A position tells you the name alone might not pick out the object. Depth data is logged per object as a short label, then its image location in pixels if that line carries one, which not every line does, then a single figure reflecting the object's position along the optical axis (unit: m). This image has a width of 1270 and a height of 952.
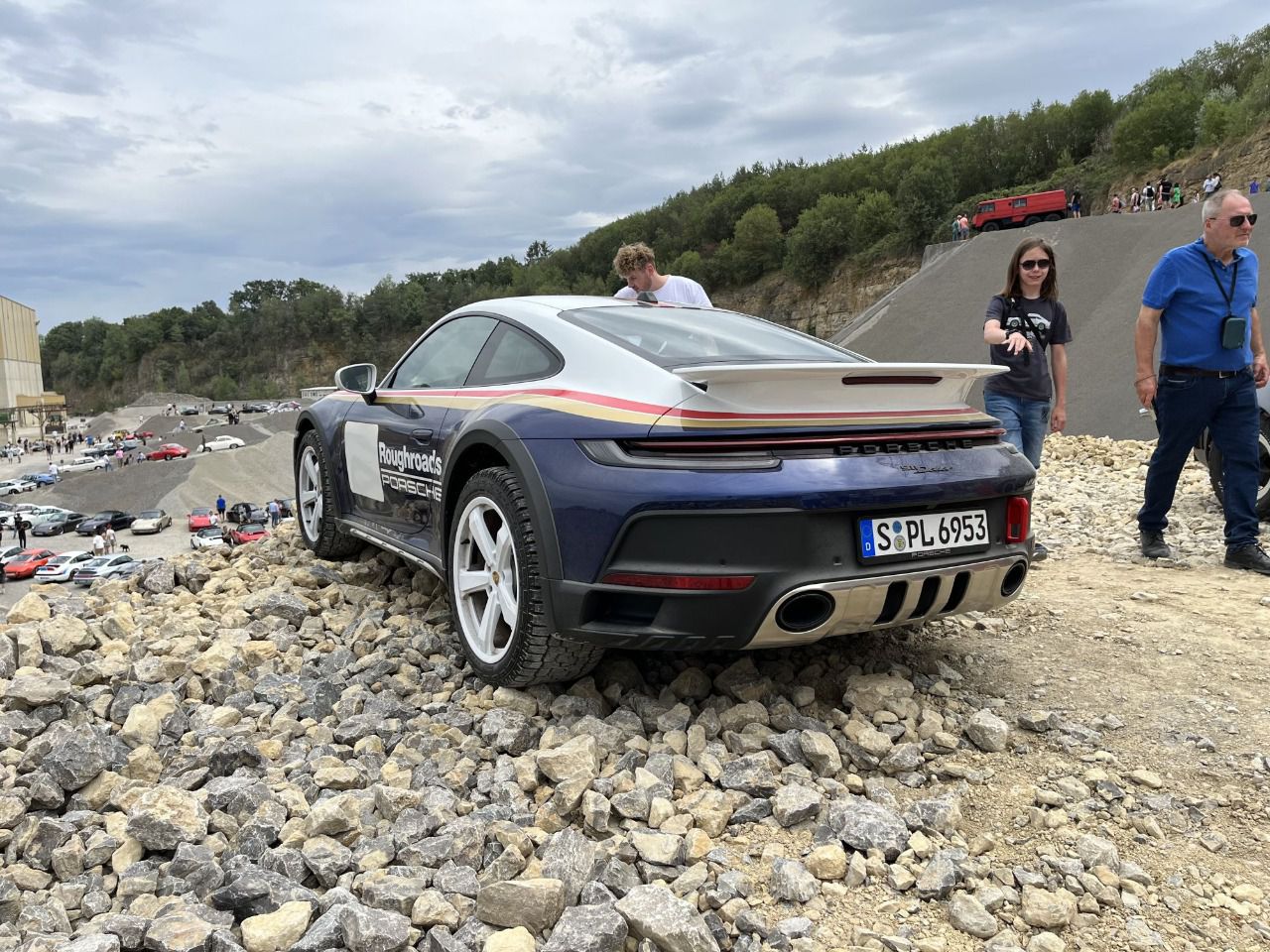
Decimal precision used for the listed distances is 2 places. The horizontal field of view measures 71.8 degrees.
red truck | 34.69
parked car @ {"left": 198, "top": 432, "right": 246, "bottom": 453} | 50.62
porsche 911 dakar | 2.53
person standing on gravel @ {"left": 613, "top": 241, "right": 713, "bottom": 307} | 5.65
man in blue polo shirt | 4.64
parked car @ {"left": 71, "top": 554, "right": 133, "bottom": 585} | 21.28
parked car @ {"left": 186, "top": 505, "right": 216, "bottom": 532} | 34.03
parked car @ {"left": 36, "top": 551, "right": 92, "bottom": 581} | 22.07
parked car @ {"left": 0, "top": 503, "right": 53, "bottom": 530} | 33.36
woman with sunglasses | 4.98
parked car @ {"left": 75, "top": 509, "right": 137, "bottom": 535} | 33.00
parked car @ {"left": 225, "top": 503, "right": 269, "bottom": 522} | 35.31
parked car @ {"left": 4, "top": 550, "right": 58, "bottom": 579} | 24.20
